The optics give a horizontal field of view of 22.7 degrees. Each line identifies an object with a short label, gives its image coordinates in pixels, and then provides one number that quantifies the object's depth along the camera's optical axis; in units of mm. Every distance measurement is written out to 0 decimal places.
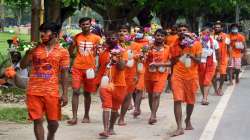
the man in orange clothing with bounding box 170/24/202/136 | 9617
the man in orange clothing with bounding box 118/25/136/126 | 10023
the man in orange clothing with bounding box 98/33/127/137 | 9266
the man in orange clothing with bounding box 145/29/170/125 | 10828
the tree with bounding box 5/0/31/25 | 21205
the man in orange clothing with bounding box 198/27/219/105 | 14000
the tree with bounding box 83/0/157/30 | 23703
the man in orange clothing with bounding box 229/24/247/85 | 18016
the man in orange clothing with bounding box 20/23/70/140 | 7445
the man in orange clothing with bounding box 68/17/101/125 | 10461
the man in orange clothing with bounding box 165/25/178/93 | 14353
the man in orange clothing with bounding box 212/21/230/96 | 15656
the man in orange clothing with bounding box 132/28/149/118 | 11250
